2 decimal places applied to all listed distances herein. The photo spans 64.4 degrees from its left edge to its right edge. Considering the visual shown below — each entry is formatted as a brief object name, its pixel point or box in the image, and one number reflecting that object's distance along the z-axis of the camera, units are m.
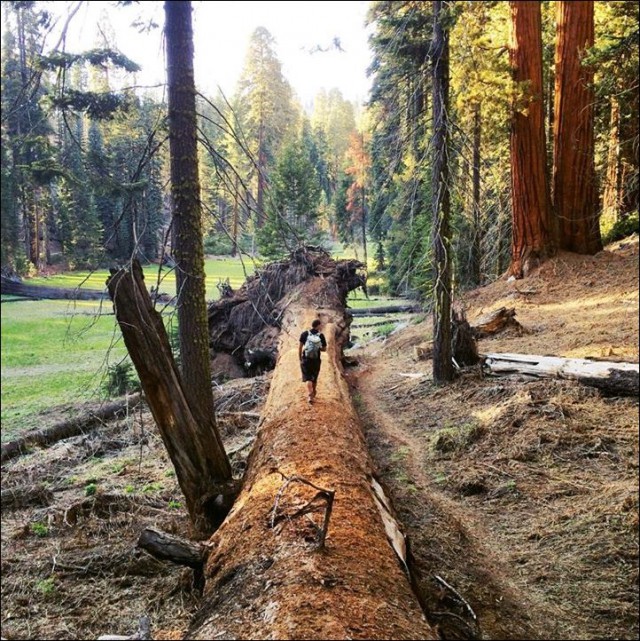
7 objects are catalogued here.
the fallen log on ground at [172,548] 3.97
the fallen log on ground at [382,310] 27.00
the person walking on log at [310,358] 7.70
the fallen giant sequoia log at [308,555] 2.77
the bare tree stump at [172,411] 4.91
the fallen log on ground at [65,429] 10.16
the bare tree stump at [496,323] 11.65
